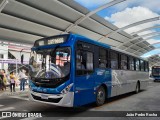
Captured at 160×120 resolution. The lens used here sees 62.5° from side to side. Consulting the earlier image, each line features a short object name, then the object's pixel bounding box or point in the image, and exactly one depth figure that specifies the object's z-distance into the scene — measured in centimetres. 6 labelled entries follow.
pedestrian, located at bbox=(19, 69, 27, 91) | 988
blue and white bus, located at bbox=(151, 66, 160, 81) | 2179
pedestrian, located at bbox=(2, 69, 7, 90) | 997
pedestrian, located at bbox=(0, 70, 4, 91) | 982
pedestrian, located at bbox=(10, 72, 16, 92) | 924
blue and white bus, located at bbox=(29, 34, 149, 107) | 465
